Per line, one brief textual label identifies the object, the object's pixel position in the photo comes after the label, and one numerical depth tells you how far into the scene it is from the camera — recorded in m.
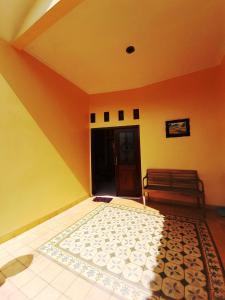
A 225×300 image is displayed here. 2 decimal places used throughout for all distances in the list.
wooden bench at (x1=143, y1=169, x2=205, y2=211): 3.13
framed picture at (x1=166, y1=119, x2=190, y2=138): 3.50
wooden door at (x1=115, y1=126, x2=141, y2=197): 4.10
